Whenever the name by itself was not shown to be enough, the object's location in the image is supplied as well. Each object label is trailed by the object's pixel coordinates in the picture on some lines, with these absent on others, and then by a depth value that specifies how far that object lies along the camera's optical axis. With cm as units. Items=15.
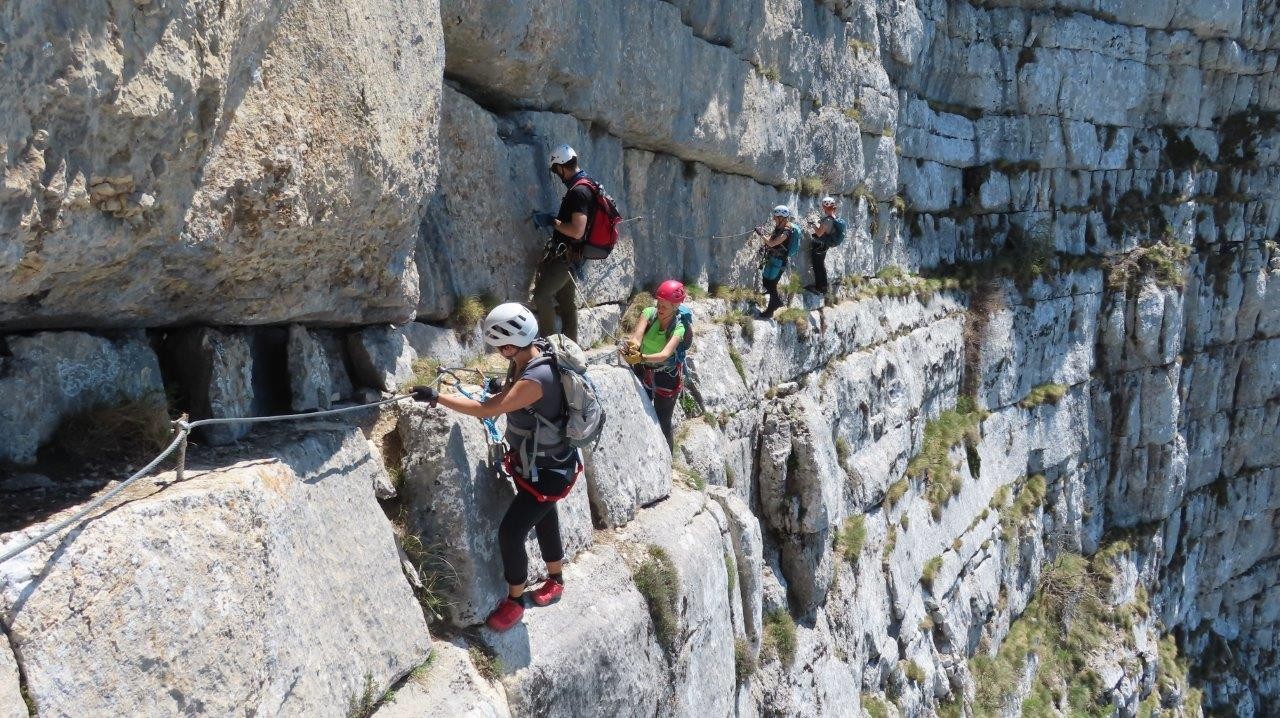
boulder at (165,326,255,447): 479
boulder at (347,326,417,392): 614
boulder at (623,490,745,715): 736
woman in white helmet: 561
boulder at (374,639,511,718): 509
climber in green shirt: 898
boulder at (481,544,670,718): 575
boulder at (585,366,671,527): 752
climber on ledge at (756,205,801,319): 1267
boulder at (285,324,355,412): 542
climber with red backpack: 822
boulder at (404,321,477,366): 695
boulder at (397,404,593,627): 579
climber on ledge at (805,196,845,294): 1448
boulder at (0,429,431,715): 334
